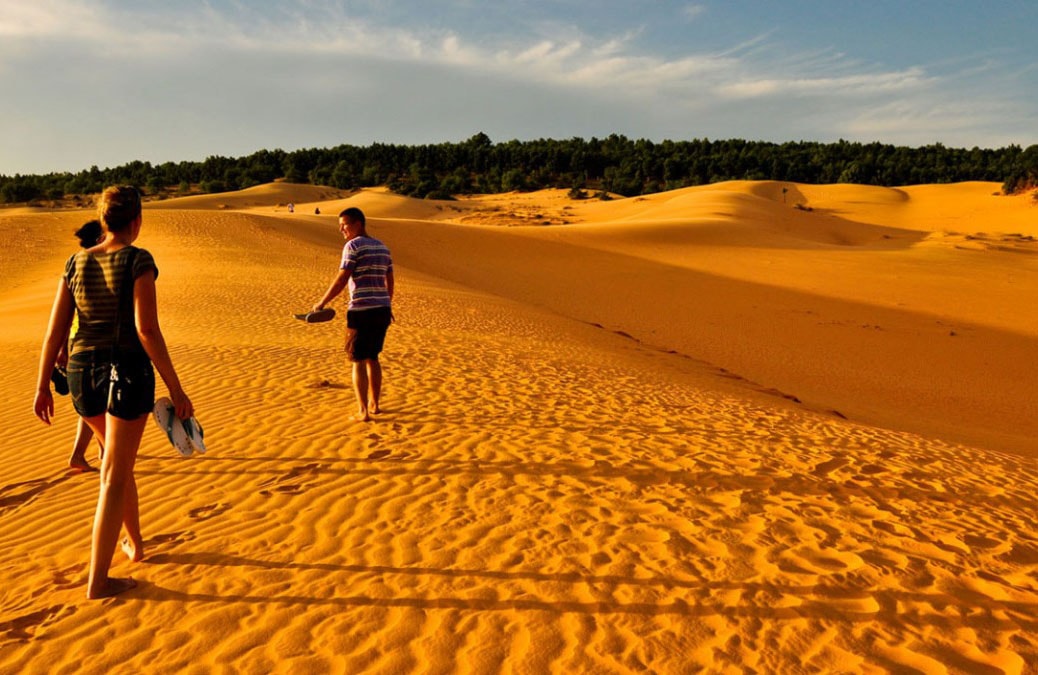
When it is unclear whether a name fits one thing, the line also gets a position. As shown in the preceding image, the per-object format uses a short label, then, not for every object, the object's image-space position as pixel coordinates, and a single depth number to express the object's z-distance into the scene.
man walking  6.27
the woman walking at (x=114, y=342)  3.23
